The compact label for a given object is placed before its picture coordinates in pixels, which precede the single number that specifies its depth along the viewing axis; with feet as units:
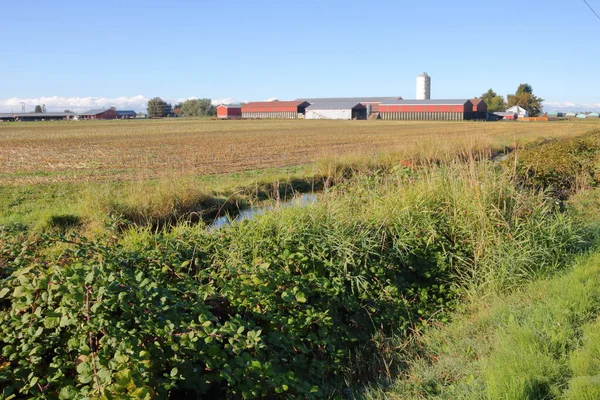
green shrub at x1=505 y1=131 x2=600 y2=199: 44.88
